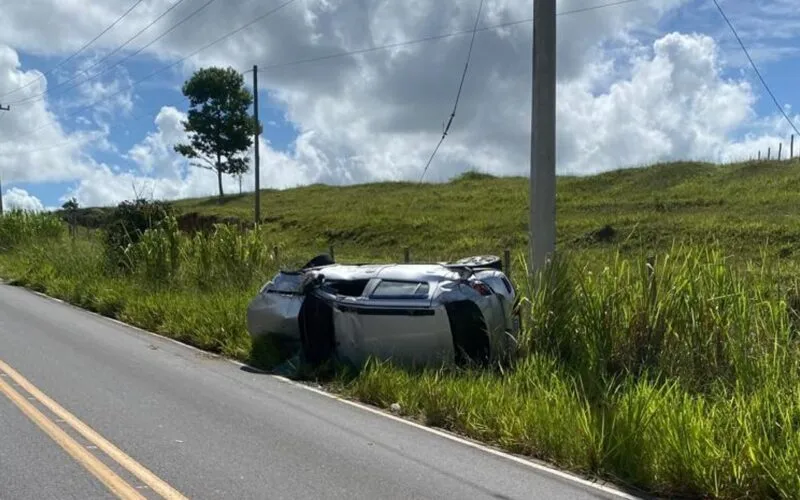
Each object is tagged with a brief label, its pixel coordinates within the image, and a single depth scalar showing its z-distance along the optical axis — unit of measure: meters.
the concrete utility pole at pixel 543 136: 9.25
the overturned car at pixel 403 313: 8.93
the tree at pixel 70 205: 58.88
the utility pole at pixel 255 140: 33.77
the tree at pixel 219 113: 66.12
